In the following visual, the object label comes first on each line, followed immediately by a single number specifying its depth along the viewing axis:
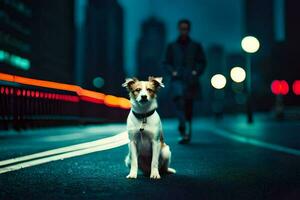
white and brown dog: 5.24
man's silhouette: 10.68
